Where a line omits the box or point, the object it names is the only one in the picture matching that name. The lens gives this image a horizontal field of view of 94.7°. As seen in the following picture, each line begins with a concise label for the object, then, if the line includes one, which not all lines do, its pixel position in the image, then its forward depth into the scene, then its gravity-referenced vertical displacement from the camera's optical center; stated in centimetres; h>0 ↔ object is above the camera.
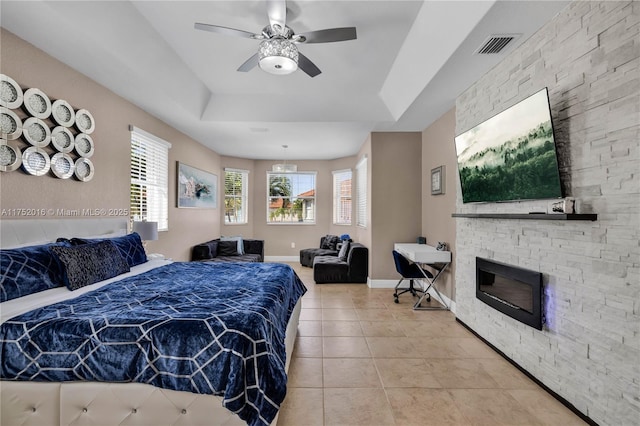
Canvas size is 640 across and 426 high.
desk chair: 417 -76
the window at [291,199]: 802 +49
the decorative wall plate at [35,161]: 241 +49
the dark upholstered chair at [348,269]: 546 -97
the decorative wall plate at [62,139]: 265 +73
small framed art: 425 +54
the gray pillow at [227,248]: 595 -63
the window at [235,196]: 746 +56
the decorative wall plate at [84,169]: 294 +50
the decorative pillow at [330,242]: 705 -61
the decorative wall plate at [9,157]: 226 +48
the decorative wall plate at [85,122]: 293 +99
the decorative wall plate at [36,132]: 240 +73
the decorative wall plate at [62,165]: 268 +49
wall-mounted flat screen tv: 211 +52
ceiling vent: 234 +143
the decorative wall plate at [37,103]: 241 +97
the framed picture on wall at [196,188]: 516 +58
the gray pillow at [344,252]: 579 -70
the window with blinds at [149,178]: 394 +57
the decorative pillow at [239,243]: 613 -54
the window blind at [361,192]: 598 +54
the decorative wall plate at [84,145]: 293 +74
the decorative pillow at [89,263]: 217 -36
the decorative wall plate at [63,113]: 265 +98
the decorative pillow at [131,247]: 288 -31
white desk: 395 -56
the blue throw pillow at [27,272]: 189 -37
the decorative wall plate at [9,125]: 223 +72
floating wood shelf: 183 +0
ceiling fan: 230 +146
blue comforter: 148 -69
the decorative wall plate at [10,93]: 223 +97
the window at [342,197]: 756 +51
